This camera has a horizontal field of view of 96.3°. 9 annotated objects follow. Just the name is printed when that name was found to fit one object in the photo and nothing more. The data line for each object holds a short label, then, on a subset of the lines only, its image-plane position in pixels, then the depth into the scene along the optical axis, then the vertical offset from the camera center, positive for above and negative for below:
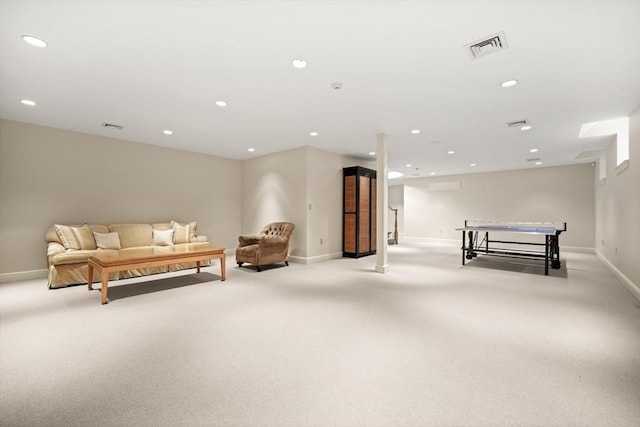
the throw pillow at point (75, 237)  4.82 -0.35
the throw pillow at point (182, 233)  6.29 -0.36
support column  5.50 +0.30
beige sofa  4.34 -0.48
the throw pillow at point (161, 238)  5.96 -0.45
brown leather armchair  5.62 -0.63
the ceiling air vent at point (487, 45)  2.50 +1.57
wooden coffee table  3.69 -0.59
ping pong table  5.51 -0.48
